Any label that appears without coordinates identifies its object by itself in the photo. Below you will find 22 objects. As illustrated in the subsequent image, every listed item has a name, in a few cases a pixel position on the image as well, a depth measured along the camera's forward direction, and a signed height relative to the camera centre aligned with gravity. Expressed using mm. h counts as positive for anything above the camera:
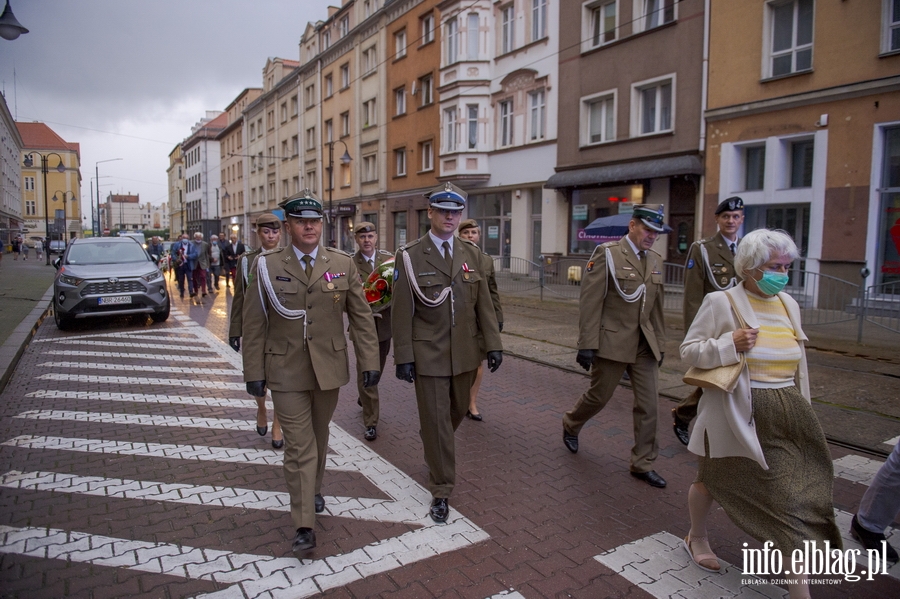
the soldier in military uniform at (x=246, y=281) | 4977 -305
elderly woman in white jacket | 2855 -802
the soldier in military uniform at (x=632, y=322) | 4492 -535
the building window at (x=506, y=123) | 24703 +5011
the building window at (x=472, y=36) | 25672 +8758
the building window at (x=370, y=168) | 35562 +4571
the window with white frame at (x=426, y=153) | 30375 +4615
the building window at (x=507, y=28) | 24312 +8700
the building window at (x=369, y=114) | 35447 +7651
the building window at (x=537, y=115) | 23000 +5007
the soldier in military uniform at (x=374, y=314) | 5660 -640
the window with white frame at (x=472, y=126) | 26016 +5104
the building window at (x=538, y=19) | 22641 +8439
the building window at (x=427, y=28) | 29625 +10654
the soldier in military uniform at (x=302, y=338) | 3613 -560
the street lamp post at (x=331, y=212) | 31328 +2031
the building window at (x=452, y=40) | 26391 +8870
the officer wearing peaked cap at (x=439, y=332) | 3979 -560
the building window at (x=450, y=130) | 26648 +5072
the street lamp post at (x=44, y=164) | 31777 +4059
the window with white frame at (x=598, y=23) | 20047 +7449
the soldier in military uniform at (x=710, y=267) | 5031 -137
